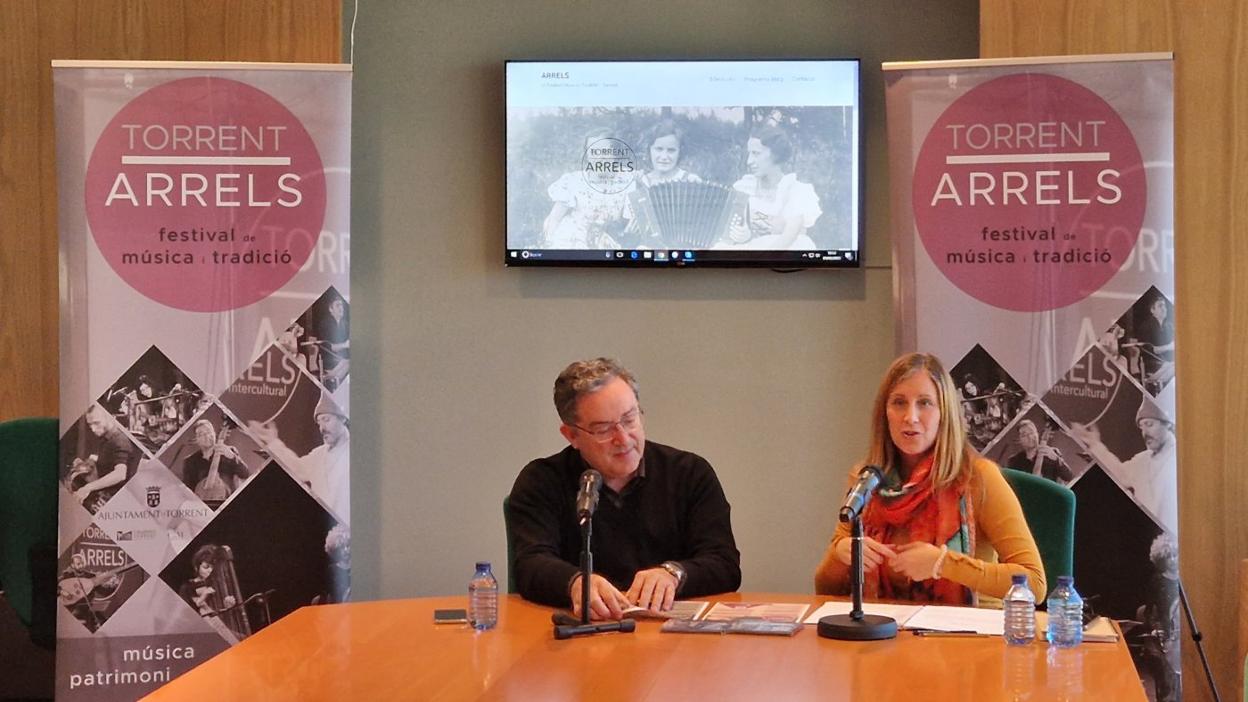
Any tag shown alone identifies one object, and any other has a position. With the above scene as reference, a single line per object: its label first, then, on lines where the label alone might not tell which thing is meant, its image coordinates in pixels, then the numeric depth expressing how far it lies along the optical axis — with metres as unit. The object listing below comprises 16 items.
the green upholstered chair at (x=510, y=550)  3.40
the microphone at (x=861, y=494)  2.69
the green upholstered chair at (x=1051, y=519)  3.37
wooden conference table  2.32
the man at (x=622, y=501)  3.27
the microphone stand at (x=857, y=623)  2.70
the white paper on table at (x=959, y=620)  2.77
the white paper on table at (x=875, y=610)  2.90
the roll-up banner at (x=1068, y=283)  4.32
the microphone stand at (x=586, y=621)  2.78
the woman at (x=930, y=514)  3.08
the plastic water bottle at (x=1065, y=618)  2.65
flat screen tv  4.94
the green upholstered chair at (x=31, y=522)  4.34
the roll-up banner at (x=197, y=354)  4.45
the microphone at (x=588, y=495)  2.80
